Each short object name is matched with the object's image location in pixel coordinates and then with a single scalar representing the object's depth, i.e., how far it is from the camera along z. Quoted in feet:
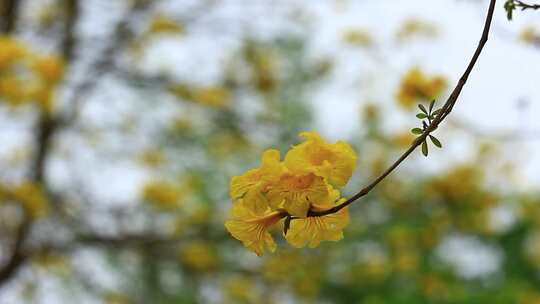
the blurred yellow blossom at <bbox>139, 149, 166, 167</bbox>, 14.29
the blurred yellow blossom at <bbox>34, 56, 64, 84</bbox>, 10.22
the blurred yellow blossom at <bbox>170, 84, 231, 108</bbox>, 12.94
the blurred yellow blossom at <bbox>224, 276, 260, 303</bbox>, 14.29
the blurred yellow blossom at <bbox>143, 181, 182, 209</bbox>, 13.26
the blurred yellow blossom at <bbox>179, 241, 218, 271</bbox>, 12.94
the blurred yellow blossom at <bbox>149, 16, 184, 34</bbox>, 12.99
